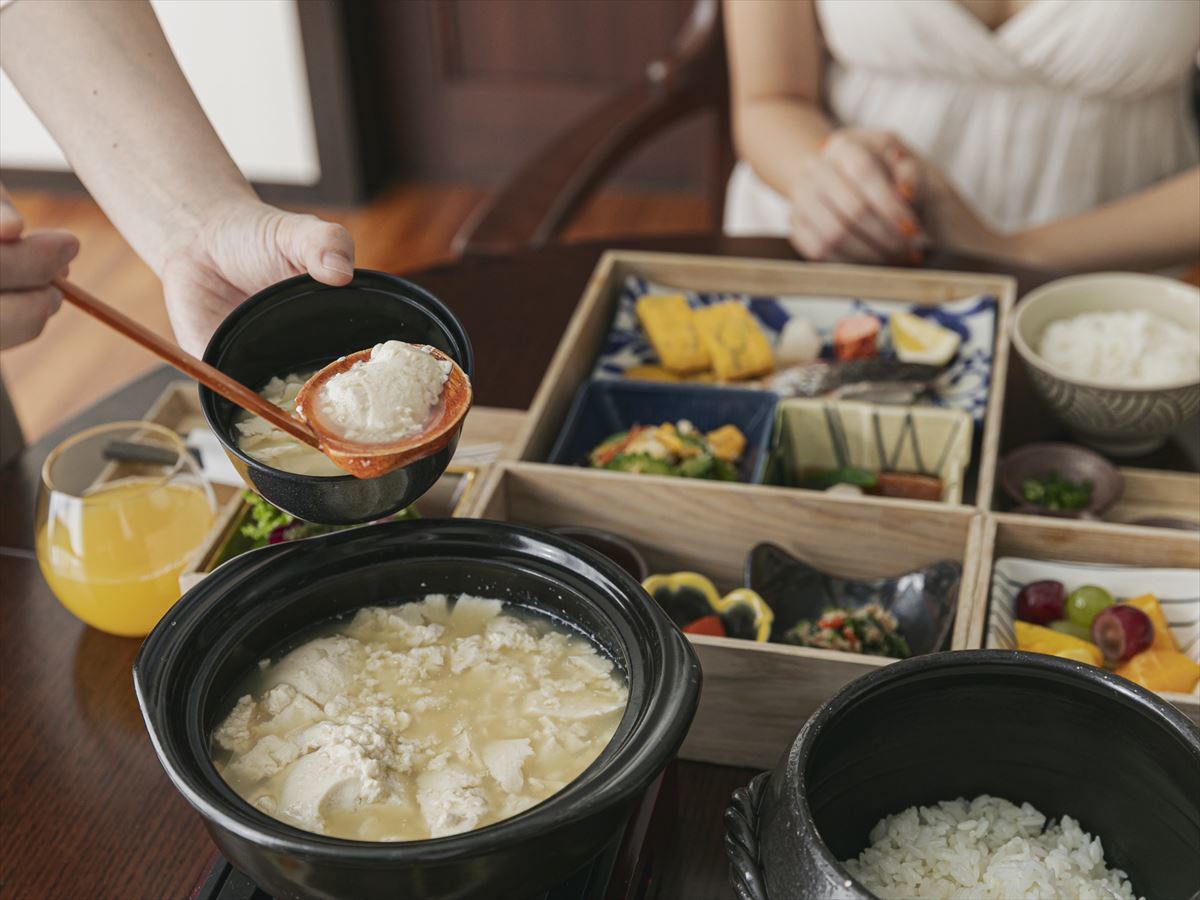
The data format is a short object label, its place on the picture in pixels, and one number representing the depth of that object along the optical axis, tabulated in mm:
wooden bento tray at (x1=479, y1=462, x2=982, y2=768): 735
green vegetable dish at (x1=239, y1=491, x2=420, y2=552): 719
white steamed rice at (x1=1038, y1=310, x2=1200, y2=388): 854
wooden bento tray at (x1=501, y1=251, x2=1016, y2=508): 896
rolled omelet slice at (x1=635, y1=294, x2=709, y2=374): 935
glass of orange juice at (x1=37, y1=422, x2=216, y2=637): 699
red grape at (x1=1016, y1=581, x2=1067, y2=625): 702
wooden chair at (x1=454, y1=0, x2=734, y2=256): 1034
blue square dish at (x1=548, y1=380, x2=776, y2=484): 868
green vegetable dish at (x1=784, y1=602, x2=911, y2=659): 690
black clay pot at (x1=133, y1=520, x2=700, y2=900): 464
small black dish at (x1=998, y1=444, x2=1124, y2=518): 796
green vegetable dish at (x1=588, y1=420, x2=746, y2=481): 810
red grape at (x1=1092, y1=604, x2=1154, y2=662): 673
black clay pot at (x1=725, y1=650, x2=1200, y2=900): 509
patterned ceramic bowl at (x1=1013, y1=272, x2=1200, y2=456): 807
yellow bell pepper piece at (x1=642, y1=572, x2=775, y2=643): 694
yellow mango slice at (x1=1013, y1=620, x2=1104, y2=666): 670
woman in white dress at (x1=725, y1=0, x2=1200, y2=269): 997
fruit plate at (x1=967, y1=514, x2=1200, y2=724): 703
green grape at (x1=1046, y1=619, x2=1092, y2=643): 702
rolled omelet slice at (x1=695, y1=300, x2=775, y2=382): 923
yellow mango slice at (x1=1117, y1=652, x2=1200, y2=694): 663
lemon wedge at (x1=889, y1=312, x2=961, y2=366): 912
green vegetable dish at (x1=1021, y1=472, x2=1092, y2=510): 786
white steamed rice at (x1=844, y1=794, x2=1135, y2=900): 530
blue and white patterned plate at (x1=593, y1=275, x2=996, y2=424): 898
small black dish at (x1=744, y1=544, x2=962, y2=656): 710
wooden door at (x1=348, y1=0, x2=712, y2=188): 2069
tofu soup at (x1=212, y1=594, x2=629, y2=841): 514
